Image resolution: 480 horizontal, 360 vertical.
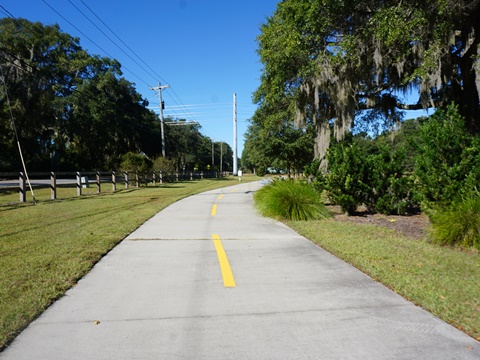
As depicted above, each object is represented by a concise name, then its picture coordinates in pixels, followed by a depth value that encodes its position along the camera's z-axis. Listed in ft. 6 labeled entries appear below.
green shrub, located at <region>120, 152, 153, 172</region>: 91.09
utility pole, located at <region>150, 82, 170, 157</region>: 137.90
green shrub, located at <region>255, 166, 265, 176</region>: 139.21
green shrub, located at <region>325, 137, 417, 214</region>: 35.45
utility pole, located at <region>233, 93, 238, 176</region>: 168.76
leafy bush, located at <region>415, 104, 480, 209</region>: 27.45
